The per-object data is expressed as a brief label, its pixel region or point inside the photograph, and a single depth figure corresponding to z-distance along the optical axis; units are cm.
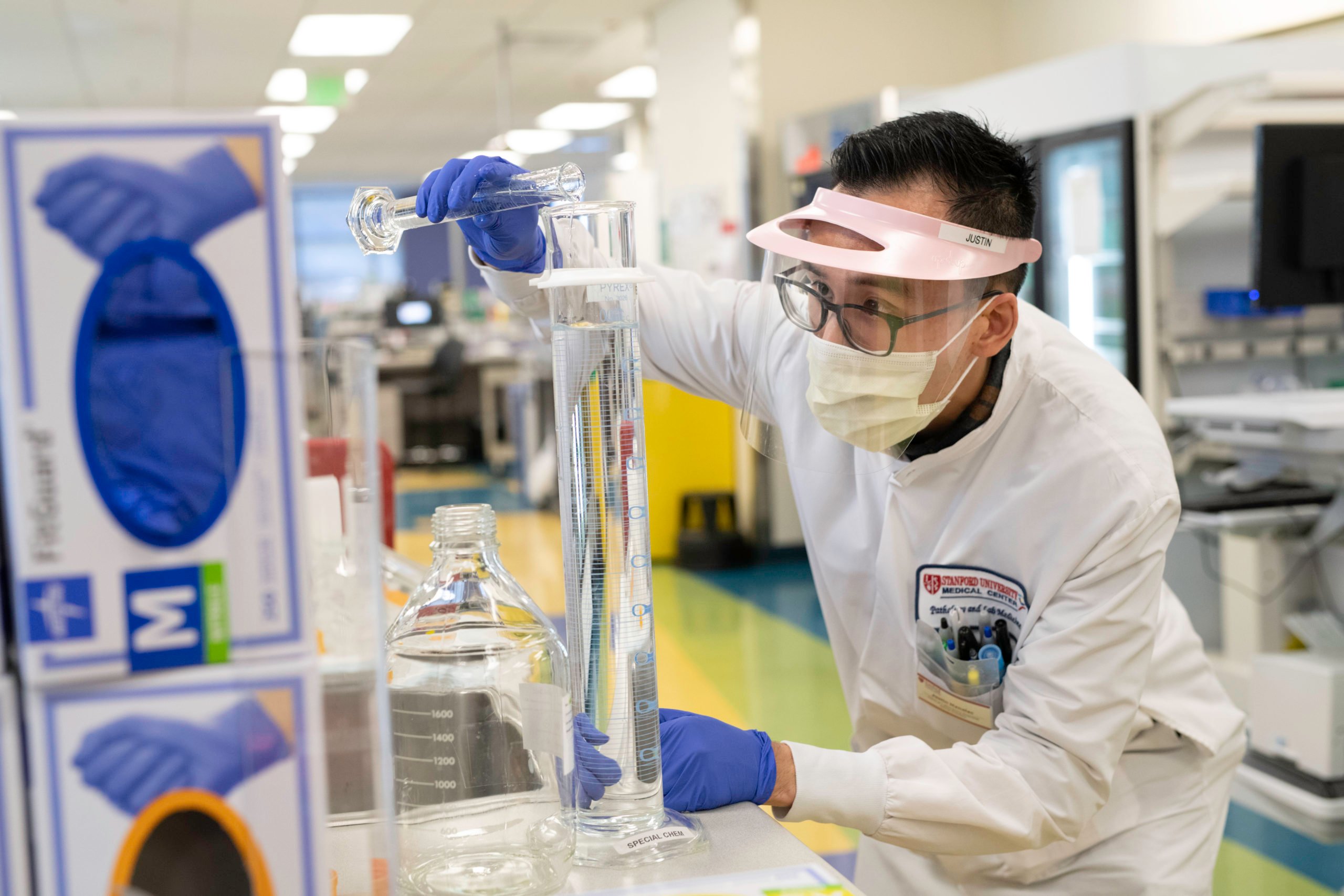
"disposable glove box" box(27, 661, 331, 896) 45
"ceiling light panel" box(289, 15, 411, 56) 658
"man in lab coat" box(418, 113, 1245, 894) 97
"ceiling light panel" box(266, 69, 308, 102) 804
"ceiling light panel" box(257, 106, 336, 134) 923
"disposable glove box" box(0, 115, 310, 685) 44
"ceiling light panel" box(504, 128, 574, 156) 1094
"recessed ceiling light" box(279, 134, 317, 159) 1067
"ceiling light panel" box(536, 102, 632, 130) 983
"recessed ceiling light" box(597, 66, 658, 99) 862
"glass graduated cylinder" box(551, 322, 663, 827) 73
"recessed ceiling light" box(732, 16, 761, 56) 563
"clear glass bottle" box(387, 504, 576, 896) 72
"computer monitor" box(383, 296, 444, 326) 1016
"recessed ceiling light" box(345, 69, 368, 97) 803
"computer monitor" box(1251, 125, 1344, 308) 270
